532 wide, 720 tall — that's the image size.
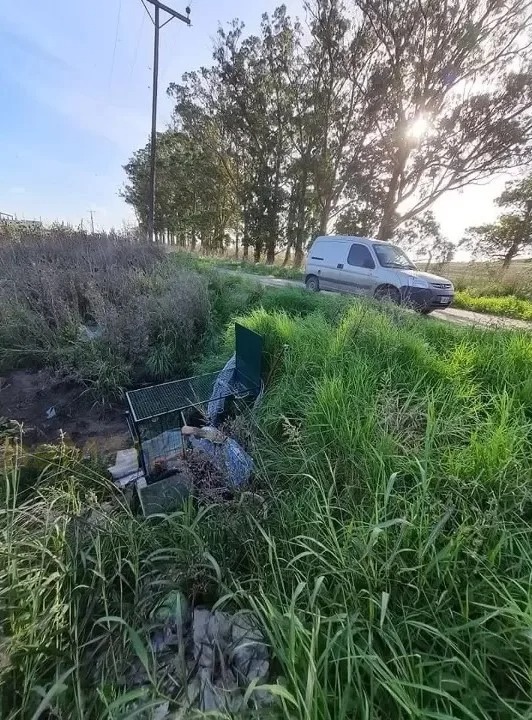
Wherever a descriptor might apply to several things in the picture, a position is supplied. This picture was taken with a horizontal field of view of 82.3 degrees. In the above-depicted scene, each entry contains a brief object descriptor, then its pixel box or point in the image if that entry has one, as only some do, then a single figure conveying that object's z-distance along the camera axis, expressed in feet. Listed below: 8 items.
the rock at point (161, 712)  3.10
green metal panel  9.58
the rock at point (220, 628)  3.81
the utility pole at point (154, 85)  32.58
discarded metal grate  8.34
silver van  22.51
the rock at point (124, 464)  9.26
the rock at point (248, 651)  3.42
